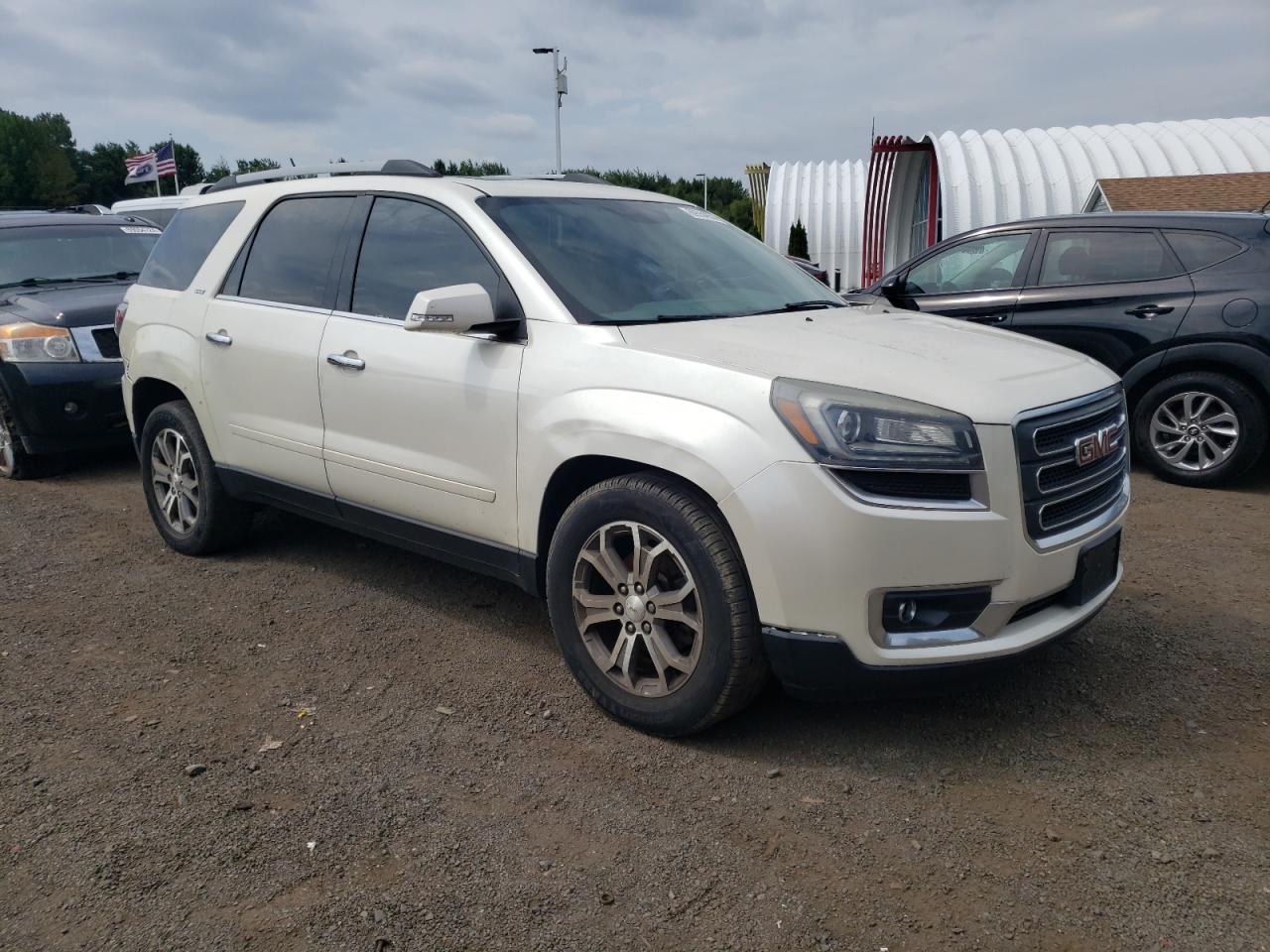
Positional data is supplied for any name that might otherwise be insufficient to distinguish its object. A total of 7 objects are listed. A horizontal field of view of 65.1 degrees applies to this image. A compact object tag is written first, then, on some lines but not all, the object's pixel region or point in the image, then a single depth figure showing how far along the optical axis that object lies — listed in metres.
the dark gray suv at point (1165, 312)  6.23
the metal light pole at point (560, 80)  23.27
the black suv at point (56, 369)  6.66
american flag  32.19
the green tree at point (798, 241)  27.14
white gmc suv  2.79
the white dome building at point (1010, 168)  19.98
